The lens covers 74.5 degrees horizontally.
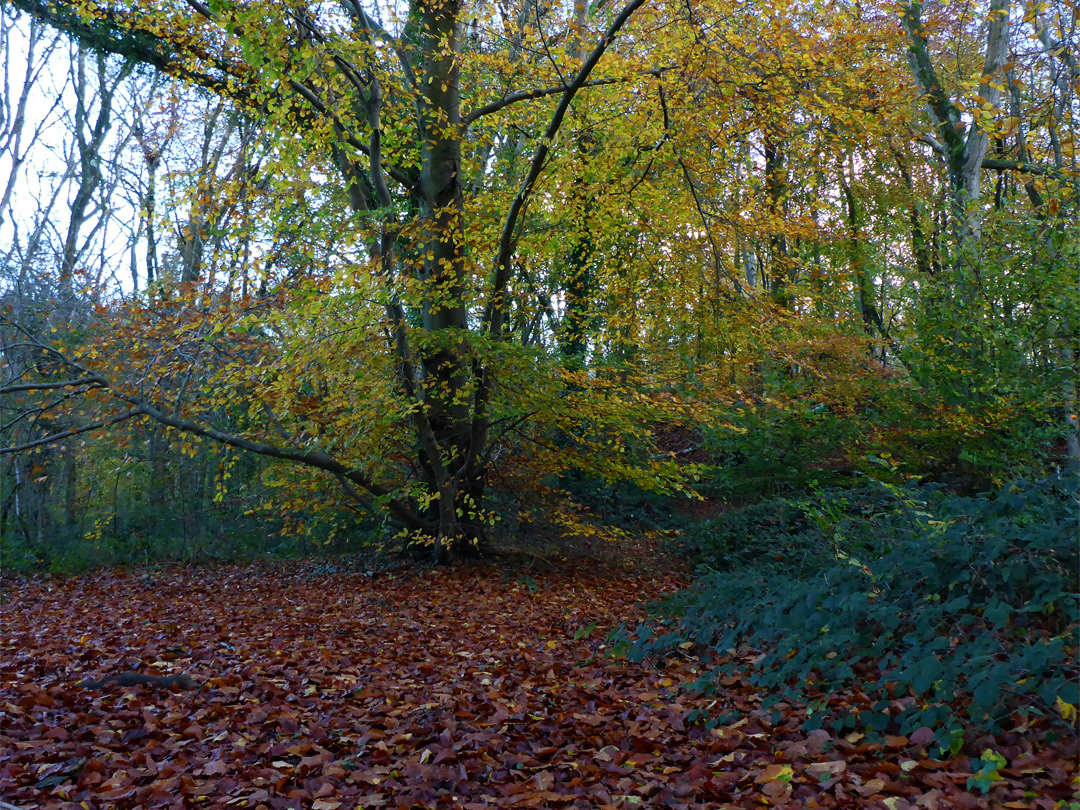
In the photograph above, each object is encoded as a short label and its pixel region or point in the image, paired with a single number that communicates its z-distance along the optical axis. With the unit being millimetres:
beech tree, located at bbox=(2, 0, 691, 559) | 7020
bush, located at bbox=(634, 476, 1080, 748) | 3021
